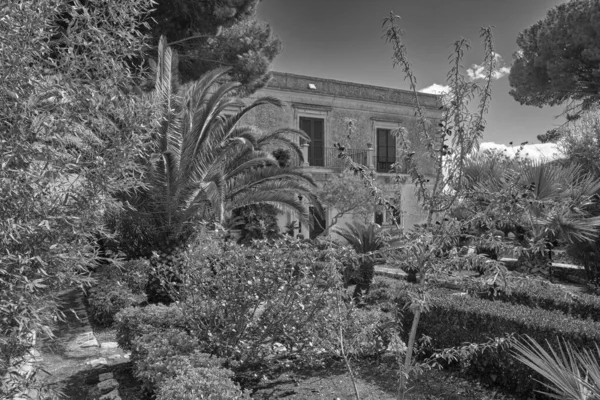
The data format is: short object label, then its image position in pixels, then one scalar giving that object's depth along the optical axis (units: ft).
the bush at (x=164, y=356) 13.03
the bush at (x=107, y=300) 24.02
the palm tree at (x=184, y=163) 27.20
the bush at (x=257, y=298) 15.23
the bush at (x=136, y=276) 26.45
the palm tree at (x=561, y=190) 27.09
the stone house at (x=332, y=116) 64.95
